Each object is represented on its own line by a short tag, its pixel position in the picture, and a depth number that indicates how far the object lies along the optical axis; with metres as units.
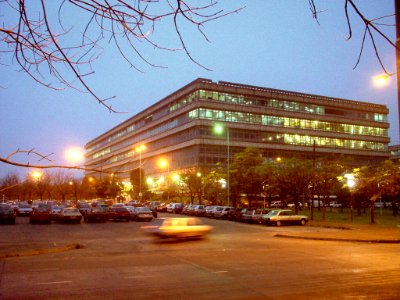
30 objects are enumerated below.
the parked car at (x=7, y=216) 39.53
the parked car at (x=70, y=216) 42.59
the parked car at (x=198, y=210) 57.21
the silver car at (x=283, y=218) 40.81
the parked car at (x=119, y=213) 47.06
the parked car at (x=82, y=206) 55.50
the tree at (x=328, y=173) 47.31
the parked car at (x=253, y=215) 43.81
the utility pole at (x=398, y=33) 4.94
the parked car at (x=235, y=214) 48.15
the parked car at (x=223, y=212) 51.03
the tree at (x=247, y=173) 55.41
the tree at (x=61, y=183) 104.62
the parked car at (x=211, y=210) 53.51
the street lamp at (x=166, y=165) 98.88
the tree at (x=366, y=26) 3.35
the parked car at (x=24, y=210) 56.22
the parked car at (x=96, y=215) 44.66
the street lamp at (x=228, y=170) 43.62
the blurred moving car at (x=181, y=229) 23.50
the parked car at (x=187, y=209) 59.95
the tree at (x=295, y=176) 51.08
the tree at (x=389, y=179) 38.03
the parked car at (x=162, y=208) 70.81
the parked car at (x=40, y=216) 41.72
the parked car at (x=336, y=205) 86.41
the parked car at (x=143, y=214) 46.44
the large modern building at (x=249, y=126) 89.25
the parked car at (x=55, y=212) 46.04
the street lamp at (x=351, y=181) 41.78
